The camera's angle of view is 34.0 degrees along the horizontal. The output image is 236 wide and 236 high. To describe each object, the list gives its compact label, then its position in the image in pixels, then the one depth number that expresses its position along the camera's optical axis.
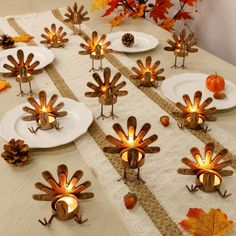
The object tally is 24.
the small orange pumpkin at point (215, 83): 0.99
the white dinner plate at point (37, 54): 1.18
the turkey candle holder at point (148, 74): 1.04
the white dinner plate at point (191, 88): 0.95
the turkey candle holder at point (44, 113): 0.83
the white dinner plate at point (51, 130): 0.81
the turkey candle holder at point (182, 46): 1.13
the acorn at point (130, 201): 0.66
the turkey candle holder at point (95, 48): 1.11
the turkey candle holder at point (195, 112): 0.87
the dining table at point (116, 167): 0.64
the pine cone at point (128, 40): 1.27
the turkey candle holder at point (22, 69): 1.00
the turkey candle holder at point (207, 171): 0.68
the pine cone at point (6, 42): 1.27
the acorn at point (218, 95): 0.96
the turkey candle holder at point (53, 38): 1.30
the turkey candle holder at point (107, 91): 0.88
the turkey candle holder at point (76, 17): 1.41
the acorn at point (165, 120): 0.88
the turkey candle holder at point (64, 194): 0.63
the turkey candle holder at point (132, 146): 0.69
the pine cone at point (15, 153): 0.75
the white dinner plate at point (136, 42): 1.26
